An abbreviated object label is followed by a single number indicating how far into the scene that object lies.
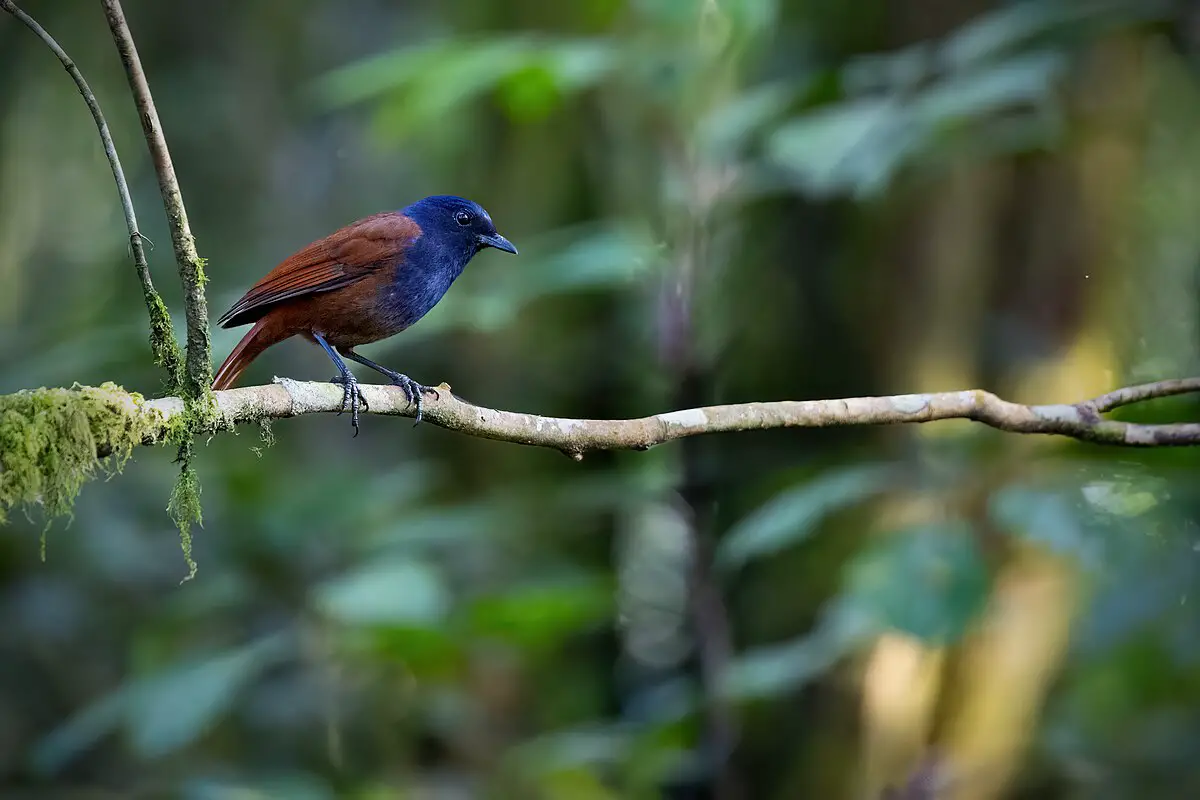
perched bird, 6.81
